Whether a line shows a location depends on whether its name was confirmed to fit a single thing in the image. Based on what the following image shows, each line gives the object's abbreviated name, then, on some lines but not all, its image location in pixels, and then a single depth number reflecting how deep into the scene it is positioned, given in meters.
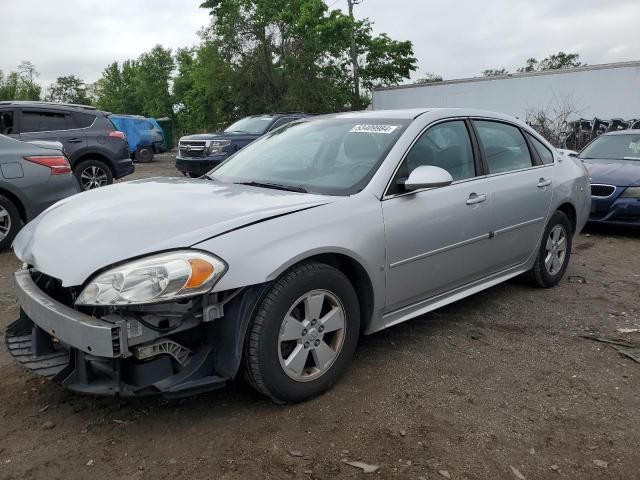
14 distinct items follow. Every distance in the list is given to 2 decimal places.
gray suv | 9.25
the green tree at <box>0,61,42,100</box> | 46.38
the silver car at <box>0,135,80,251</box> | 6.05
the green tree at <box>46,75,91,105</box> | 75.00
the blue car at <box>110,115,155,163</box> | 22.03
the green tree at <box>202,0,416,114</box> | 30.08
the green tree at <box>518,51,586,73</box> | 56.62
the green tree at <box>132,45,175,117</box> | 58.88
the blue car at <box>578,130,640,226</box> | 7.02
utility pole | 29.04
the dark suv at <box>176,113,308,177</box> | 11.98
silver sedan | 2.47
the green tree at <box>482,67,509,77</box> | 58.50
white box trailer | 20.39
